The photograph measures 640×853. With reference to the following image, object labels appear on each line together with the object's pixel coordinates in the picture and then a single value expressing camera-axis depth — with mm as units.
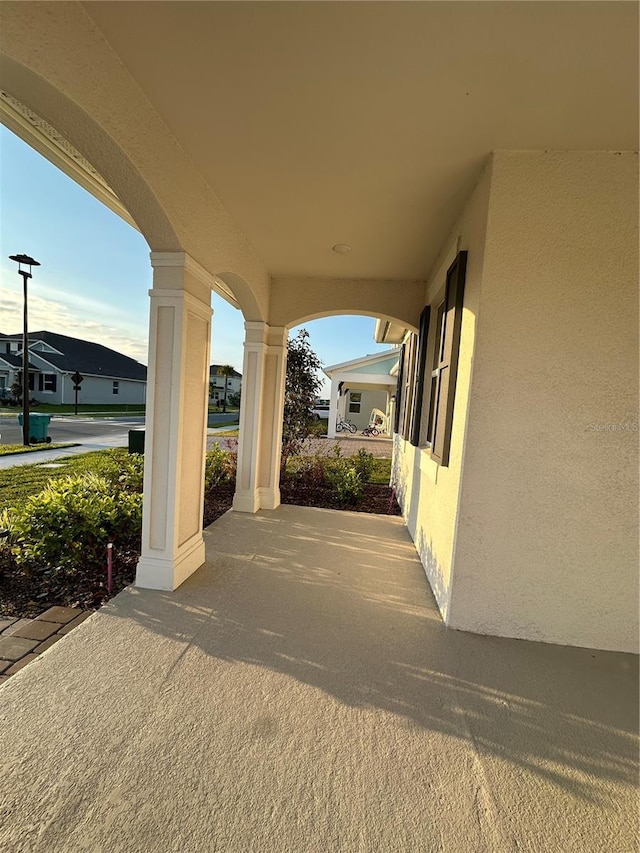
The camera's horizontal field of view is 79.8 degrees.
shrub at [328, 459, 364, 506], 6133
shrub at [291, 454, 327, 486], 7031
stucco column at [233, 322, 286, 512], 5207
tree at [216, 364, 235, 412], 44331
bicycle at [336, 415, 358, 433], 19284
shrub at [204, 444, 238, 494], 6395
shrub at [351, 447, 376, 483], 7355
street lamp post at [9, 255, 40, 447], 8873
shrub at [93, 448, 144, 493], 4824
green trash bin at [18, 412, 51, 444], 10477
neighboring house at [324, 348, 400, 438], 15539
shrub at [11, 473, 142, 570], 3188
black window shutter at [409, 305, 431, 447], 4535
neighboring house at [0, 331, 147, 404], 28172
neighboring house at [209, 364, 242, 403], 50019
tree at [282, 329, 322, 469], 6848
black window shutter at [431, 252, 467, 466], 2906
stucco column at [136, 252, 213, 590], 2900
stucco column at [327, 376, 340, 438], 15891
